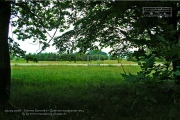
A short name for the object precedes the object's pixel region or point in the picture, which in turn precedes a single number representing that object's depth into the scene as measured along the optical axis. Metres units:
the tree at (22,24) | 4.99
